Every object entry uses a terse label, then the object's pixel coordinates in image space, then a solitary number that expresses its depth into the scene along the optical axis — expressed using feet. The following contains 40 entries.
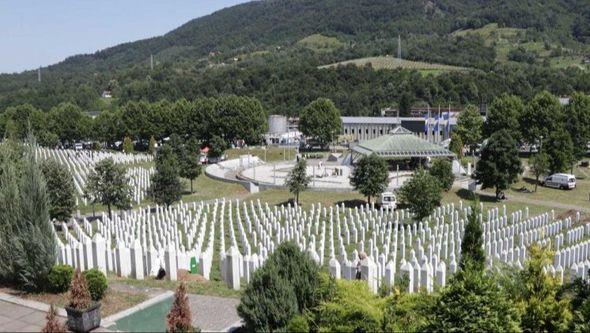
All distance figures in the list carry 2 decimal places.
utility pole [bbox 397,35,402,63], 559.38
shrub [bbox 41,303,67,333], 35.69
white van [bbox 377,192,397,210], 120.67
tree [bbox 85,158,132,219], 107.04
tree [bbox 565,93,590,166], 188.34
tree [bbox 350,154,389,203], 124.47
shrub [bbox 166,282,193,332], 36.40
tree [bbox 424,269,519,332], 35.88
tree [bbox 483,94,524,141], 207.09
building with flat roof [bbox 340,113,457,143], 268.62
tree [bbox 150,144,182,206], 115.65
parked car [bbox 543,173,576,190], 152.56
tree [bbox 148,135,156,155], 243.73
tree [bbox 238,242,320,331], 38.22
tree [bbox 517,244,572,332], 40.45
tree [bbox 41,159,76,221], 97.71
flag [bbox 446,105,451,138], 222.32
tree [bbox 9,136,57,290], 50.67
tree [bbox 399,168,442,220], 102.68
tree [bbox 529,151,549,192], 149.79
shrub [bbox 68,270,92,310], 41.01
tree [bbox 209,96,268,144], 263.49
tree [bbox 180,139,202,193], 148.66
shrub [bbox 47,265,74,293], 49.88
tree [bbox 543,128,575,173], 159.94
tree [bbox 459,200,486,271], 48.85
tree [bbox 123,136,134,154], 243.40
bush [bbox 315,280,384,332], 36.78
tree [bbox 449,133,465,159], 202.00
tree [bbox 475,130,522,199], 134.82
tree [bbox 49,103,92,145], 280.10
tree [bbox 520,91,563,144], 198.90
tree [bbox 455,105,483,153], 224.53
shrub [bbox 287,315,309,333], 35.81
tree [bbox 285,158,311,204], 127.13
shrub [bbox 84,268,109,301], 46.29
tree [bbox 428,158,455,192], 137.69
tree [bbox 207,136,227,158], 222.30
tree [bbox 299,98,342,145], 263.90
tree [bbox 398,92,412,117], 371.35
